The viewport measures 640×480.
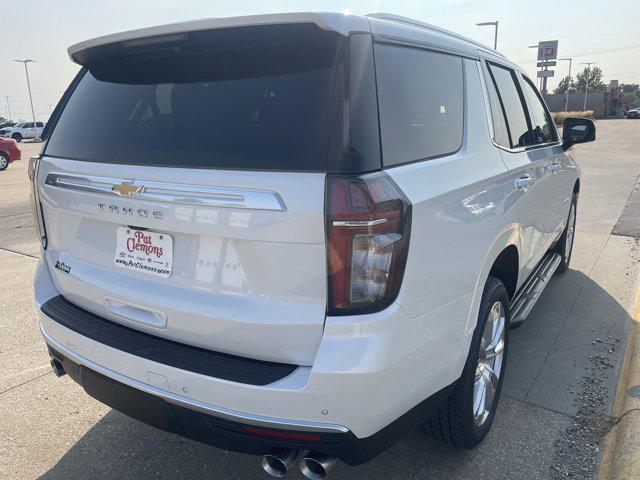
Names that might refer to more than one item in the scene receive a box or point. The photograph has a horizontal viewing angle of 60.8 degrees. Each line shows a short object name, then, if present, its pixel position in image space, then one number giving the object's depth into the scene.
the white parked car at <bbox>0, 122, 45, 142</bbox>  48.97
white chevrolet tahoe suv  1.79
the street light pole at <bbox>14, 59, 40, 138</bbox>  52.41
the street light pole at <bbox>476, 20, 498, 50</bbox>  31.03
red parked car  17.70
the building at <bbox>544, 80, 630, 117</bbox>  78.50
